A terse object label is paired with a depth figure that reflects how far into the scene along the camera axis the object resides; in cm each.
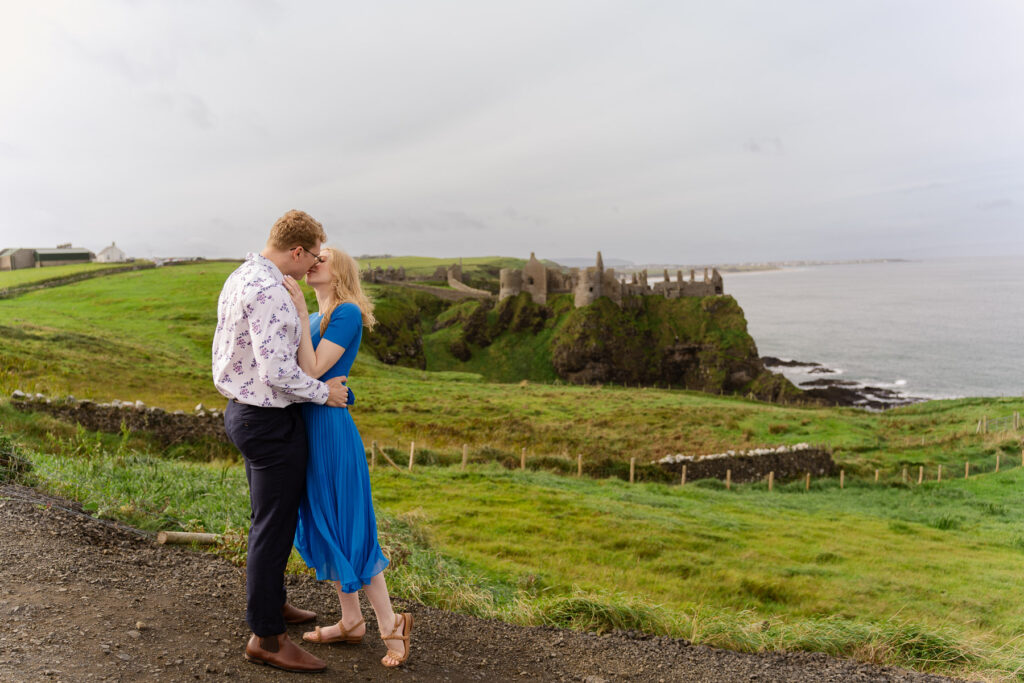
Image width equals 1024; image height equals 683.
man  446
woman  492
